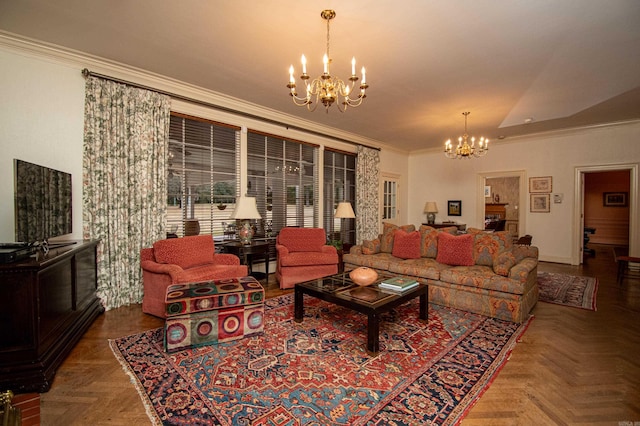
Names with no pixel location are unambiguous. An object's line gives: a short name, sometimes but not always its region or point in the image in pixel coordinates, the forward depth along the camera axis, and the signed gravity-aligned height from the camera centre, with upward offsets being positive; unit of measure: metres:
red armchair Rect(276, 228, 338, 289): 4.28 -0.72
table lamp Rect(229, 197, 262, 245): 4.23 -0.09
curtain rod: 3.38 +1.56
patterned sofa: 3.19 -0.76
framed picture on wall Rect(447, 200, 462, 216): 8.08 +0.02
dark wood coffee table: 2.39 -0.81
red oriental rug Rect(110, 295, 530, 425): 1.73 -1.21
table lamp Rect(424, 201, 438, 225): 8.24 -0.04
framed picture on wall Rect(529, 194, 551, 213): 6.65 +0.14
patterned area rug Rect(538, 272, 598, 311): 3.74 -1.19
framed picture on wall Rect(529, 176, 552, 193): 6.64 +0.58
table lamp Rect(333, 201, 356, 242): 5.21 -0.05
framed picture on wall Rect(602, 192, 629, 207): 9.36 +0.34
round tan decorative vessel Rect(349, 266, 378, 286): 2.94 -0.70
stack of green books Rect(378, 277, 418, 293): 2.84 -0.77
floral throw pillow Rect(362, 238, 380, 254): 4.79 -0.64
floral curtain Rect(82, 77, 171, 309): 3.37 +0.36
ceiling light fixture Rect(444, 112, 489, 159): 5.26 +1.12
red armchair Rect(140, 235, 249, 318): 3.11 -0.69
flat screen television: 2.19 +0.04
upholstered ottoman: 2.44 -0.93
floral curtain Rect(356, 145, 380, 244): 6.92 +0.37
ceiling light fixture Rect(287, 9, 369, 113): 2.28 +1.04
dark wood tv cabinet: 1.95 -0.84
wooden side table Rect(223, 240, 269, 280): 4.20 -0.61
